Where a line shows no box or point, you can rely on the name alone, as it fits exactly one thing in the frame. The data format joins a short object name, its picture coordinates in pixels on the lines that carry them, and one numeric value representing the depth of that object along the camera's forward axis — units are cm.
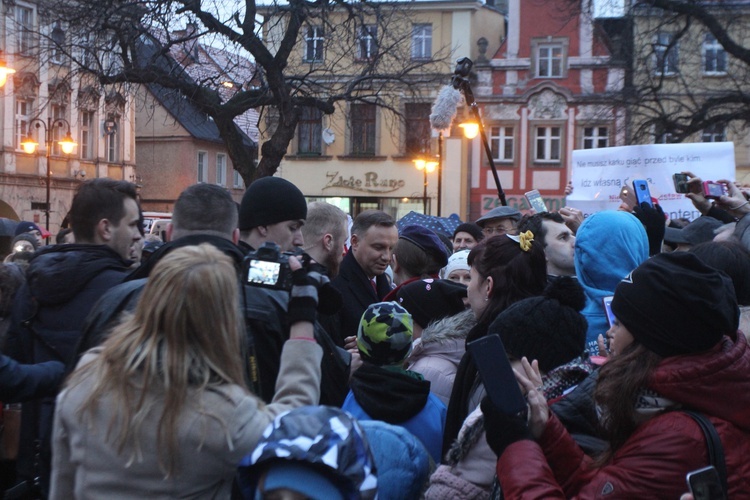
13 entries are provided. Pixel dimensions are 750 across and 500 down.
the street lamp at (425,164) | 2998
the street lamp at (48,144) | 2645
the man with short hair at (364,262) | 532
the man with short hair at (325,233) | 532
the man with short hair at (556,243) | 506
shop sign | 3856
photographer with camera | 263
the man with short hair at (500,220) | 762
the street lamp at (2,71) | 1652
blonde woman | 217
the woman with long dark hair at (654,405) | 215
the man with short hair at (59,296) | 380
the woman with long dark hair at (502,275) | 370
